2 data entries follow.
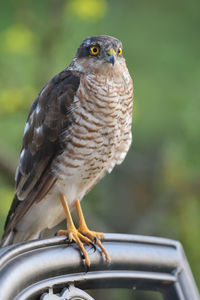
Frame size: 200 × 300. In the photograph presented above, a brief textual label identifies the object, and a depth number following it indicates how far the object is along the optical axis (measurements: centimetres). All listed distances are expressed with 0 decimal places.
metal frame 453
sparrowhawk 744
